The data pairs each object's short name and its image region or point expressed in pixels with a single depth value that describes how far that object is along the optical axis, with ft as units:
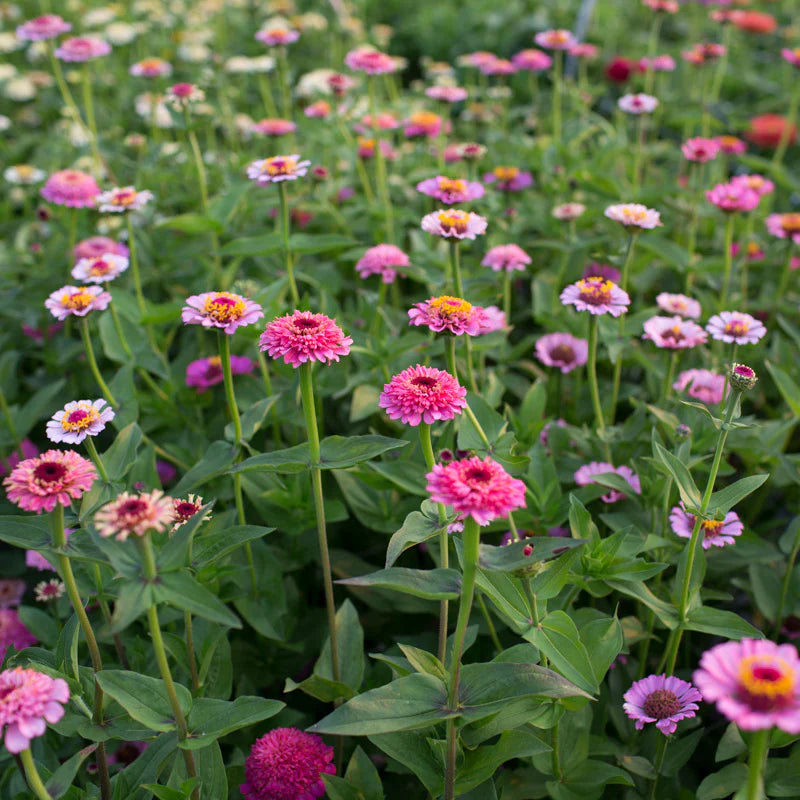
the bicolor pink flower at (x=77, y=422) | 4.28
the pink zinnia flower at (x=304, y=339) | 4.11
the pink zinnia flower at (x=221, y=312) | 4.44
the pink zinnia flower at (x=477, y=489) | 3.27
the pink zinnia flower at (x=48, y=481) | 3.54
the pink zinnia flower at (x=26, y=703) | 3.10
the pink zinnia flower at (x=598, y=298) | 5.21
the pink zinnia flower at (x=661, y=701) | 4.34
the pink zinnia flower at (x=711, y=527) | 4.99
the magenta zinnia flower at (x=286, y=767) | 4.38
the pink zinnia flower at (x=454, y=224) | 5.26
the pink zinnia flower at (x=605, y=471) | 5.69
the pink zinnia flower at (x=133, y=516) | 3.22
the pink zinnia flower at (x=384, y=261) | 6.57
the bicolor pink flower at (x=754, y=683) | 2.52
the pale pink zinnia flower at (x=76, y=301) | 5.14
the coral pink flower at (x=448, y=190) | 6.12
